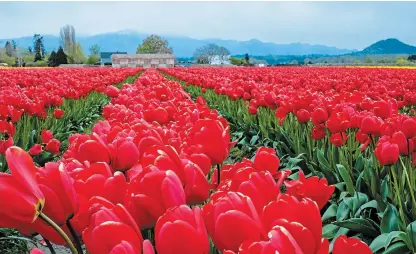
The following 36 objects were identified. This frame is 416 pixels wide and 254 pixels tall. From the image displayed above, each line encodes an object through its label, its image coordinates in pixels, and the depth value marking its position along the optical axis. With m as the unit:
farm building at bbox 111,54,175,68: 82.38
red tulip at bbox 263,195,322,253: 0.80
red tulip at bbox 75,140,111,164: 1.49
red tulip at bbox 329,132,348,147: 3.56
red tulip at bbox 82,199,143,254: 0.84
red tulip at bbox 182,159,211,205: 1.18
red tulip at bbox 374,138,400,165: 2.63
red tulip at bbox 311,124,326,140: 3.66
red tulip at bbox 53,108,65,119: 6.13
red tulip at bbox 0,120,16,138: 4.42
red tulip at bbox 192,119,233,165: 1.59
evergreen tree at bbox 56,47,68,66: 82.89
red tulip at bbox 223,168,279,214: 1.04
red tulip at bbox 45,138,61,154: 4.99
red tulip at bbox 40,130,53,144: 5.05
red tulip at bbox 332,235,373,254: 0.79
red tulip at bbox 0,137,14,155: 3.97
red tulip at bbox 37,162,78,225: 0.98
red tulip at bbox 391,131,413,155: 2.71
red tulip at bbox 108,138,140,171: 1.50
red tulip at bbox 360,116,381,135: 3.01
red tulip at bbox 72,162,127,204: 1.13
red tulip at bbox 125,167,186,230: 0.99
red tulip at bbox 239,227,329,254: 0.72
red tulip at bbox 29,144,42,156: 4.44
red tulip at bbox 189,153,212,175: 1.44
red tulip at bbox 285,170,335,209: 1.29
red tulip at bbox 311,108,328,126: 3.58
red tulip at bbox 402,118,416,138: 2.74
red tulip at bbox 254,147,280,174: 1.48
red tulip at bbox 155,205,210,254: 0.81
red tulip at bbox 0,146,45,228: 0.88
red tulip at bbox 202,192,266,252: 0.85
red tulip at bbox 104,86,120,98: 6.17
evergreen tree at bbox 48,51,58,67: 81.86
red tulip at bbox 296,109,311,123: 3.96
